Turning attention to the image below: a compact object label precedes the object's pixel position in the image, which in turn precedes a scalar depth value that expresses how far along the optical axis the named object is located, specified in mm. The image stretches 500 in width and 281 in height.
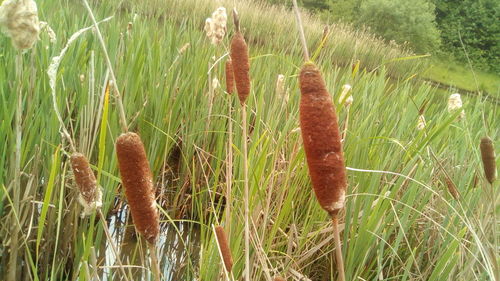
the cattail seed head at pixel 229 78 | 773
